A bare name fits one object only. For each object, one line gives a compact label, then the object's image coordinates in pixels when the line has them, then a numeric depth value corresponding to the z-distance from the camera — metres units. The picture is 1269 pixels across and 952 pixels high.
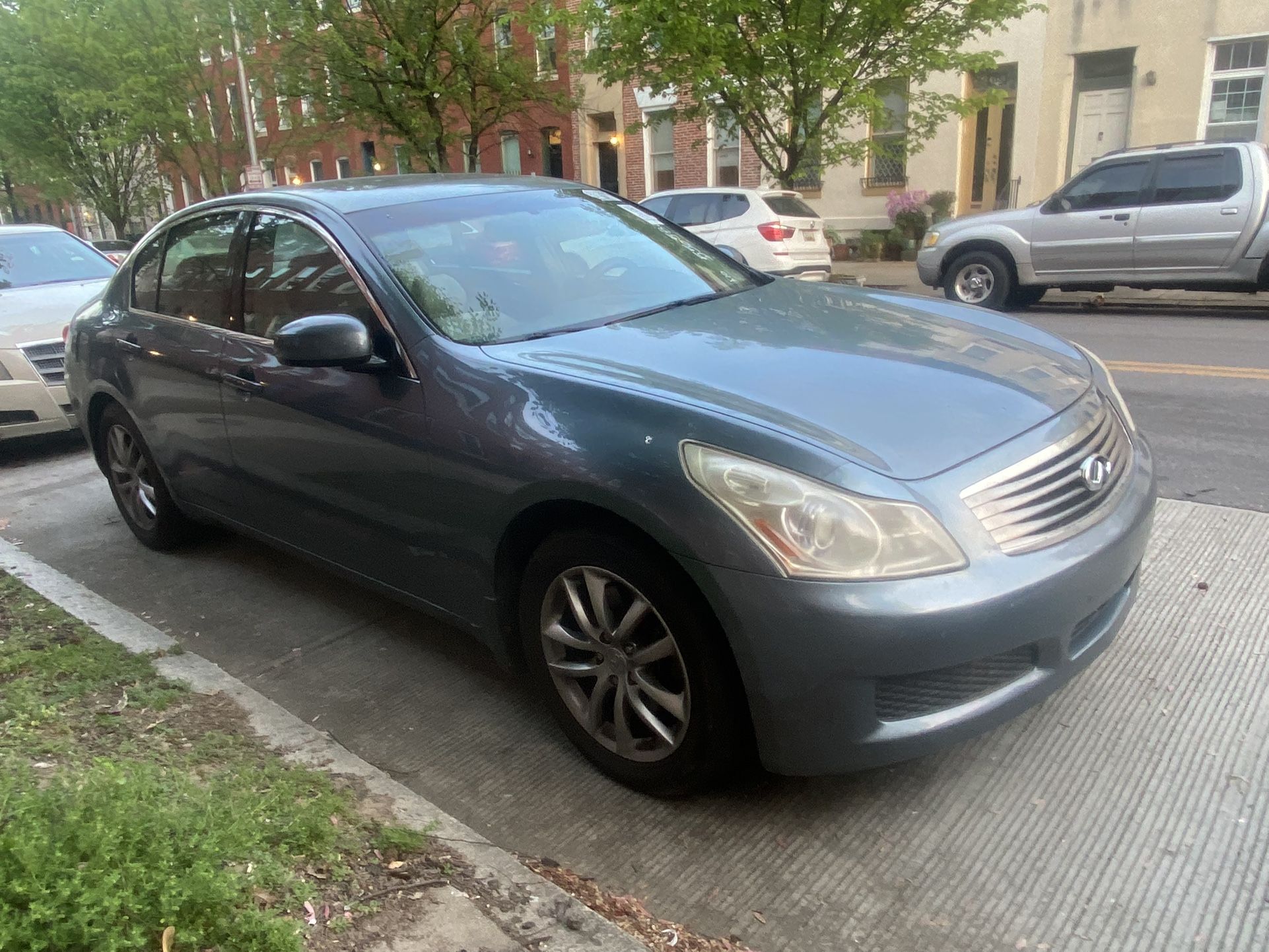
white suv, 13.62
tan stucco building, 17.11
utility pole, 26.86
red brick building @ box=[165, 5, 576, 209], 22.31
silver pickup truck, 11.00
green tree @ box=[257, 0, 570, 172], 18.39
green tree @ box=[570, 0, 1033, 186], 13.70
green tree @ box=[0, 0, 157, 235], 23.89
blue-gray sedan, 2.37
